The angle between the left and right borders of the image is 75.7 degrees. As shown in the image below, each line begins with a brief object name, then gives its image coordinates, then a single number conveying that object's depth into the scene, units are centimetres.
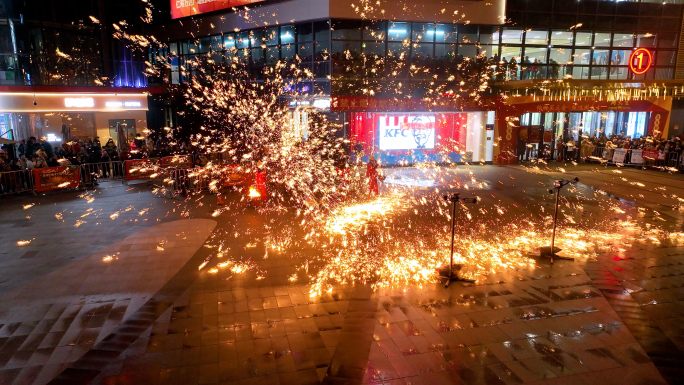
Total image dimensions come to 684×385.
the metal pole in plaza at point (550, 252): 921
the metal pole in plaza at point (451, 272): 785
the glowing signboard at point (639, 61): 2131
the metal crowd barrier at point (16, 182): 1523
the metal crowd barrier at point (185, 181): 1577
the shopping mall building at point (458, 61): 2177
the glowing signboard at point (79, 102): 2308
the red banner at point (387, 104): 2145
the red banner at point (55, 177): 1558
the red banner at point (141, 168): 1783
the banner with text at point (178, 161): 1808
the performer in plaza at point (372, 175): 1508
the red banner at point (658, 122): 2572
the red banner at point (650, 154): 2128
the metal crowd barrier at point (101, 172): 1709
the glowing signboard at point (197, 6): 2365
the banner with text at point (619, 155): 2292
